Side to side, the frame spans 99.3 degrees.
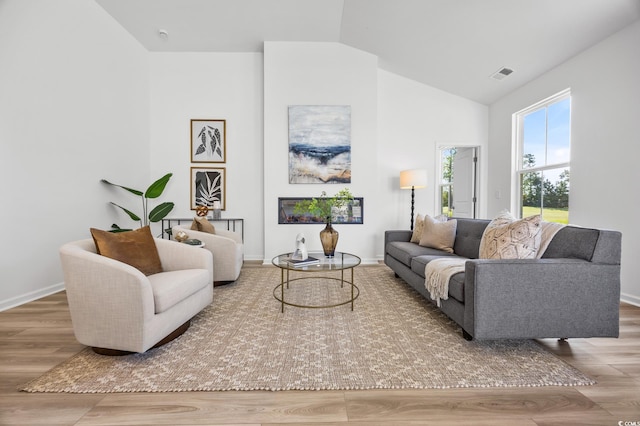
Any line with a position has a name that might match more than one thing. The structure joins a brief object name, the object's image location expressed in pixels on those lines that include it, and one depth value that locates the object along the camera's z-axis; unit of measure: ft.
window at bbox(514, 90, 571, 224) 10.84
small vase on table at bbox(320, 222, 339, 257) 8.94
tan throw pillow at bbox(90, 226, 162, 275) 6.16
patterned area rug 4.76
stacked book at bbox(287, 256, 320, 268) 7.95
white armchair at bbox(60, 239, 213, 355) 5.19
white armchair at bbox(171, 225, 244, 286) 10.09
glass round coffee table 7.67
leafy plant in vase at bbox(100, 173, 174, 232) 12.94
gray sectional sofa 5.54
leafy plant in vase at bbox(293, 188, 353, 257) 8.94
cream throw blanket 6.56
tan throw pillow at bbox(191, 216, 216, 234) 11.08
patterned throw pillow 6.39
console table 14.98
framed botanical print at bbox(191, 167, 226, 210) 15.24
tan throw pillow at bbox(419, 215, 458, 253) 10.32
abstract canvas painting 14.39
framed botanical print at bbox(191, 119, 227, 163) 15.21
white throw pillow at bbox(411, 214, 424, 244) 11.41
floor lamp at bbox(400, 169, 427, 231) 13.82
